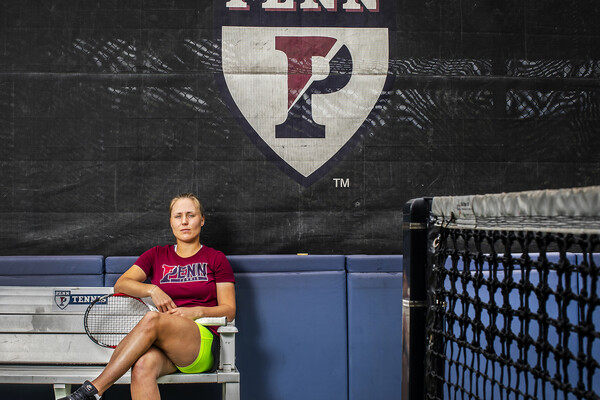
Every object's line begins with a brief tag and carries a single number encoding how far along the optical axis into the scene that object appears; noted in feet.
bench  9.48
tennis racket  9.43
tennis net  4.01
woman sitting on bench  8.06
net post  5.92
